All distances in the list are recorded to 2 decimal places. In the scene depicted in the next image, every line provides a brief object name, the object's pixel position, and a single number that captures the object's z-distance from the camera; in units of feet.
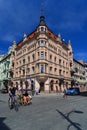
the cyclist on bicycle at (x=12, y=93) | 21.56
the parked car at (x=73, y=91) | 60.96
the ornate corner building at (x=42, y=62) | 73.74
